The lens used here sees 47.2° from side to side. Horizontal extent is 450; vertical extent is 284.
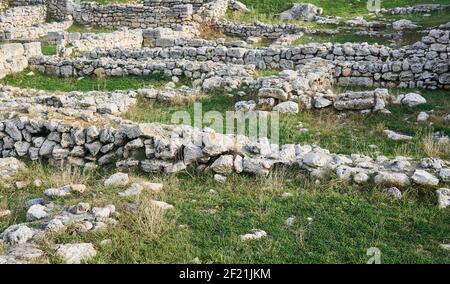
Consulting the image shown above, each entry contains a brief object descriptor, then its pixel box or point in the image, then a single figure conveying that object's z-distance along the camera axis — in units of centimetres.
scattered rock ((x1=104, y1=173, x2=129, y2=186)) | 817
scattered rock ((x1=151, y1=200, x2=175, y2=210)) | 719
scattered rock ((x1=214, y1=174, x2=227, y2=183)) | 824
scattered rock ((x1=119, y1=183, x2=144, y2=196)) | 769
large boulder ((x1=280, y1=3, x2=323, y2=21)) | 2733
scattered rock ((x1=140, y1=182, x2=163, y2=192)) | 794
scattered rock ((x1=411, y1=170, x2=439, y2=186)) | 750
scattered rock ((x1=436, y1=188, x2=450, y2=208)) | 718
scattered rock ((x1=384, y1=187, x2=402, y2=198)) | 740
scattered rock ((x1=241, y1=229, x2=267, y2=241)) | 638
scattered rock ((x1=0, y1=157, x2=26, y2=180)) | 919
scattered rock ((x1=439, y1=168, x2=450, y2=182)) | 768
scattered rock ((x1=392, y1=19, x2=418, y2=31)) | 2316
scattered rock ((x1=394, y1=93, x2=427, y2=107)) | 1291
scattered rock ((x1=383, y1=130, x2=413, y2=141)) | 1062
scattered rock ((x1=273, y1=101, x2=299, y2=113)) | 1272
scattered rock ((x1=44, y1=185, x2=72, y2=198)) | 791
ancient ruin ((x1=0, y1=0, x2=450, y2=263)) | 775
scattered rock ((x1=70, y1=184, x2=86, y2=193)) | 800
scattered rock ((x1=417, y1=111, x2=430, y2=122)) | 1184
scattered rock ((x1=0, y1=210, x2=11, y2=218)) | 755
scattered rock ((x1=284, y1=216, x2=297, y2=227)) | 678
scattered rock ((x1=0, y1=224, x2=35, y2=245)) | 623
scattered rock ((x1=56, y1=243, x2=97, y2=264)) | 580
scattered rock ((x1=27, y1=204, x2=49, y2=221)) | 711
